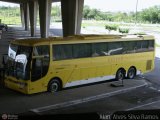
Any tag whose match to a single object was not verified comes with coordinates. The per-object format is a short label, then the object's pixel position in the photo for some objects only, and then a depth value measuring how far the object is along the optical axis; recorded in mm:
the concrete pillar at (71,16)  29625
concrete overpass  29750
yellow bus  15680
